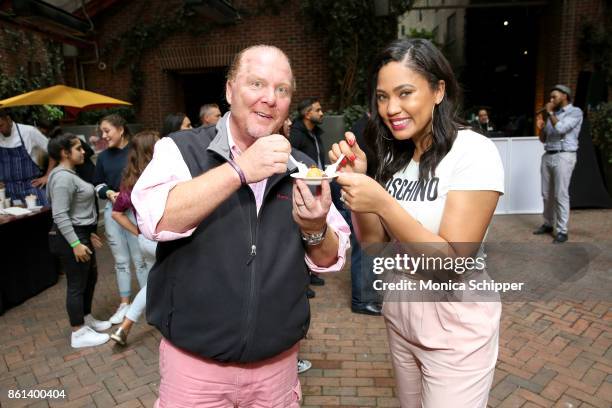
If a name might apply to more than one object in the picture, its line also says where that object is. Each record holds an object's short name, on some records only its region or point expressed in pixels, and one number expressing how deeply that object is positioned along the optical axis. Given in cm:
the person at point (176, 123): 453
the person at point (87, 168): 493
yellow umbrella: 605
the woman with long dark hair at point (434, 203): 155
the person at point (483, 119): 1073
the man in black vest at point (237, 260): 149
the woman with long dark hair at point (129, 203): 370
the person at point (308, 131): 478
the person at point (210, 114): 472
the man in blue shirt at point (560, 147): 620
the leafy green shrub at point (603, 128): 800
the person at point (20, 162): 545
